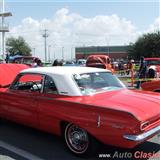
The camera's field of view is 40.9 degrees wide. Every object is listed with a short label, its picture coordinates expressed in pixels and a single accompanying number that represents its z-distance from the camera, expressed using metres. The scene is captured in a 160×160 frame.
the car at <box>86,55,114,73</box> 14.66
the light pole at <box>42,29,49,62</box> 57.04
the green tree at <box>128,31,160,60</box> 41.73
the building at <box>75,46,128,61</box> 75.37
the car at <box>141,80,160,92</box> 6.04
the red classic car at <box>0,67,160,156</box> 3.20
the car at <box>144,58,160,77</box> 13.91
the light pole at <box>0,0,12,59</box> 38.29
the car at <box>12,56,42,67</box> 17.75
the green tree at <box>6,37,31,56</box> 57.61
